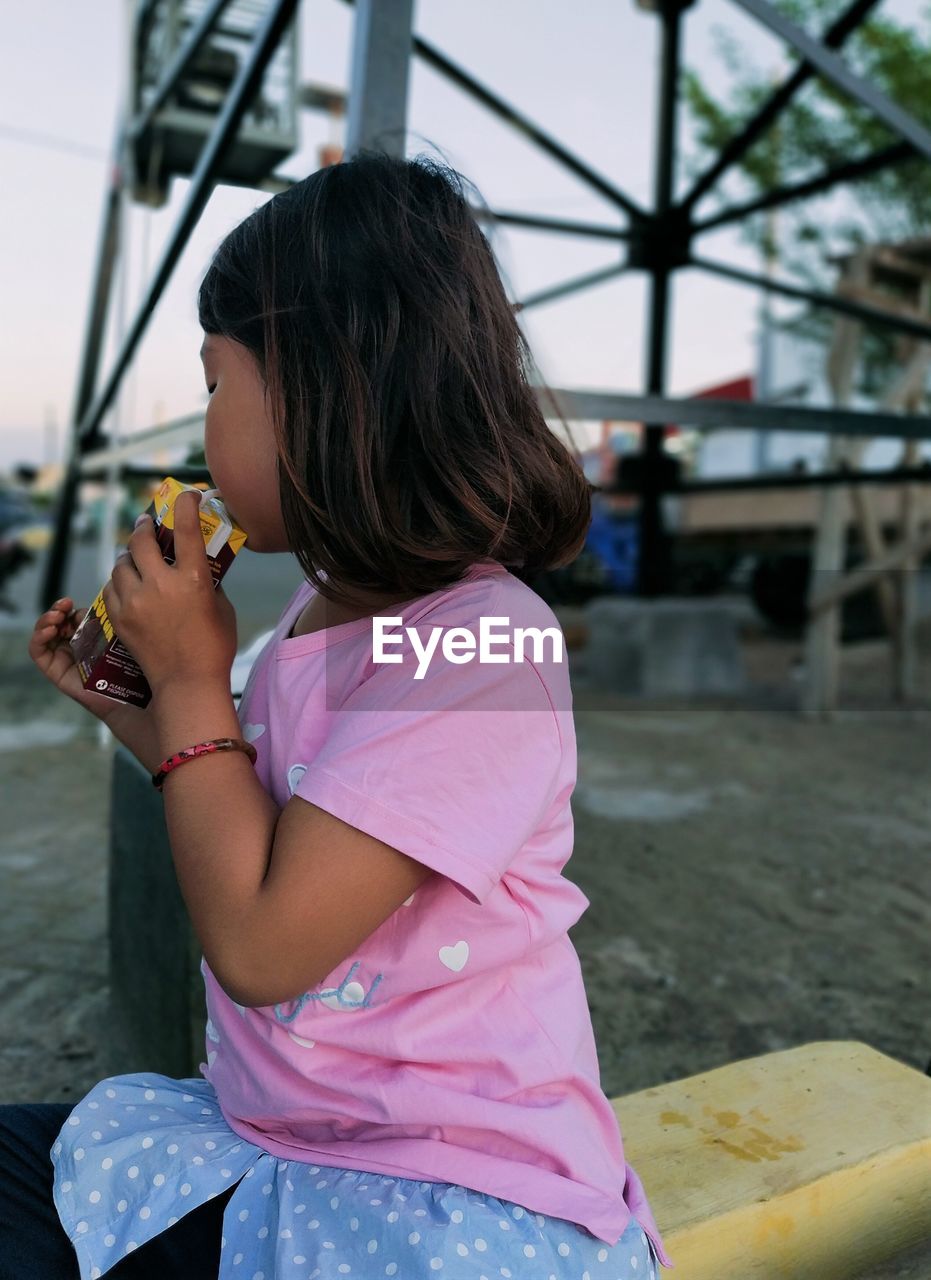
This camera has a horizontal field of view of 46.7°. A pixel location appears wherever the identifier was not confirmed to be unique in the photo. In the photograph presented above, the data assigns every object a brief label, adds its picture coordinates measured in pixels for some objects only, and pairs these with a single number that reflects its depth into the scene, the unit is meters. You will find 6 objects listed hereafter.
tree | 8.69
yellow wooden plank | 1.00
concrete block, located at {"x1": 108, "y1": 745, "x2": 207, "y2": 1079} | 1.33
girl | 0.69
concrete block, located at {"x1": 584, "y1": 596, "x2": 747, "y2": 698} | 5.09
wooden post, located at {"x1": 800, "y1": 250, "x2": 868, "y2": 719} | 4.35
